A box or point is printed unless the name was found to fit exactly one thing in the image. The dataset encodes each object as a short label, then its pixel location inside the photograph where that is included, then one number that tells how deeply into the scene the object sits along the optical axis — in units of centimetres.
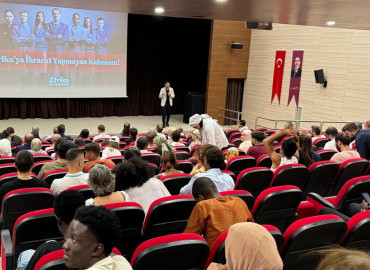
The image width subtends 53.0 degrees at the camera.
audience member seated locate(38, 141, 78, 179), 444
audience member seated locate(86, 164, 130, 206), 298
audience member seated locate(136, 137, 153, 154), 584
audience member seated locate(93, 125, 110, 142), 813
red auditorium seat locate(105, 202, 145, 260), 273
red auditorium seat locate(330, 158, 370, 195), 456
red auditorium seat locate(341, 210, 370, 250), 257
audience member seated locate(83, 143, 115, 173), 473
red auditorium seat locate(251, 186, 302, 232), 314
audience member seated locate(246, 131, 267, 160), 568
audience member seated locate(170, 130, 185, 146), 711
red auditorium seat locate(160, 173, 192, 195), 393
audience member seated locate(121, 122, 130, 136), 923
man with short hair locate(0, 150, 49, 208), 361
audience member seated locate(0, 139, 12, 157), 618
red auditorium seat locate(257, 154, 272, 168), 519
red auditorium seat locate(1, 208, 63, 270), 268
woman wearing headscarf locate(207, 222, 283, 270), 161
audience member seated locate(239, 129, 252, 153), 653
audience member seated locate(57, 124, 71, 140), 775
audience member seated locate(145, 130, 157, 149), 661
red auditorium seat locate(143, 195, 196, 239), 291
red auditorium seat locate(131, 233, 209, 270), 207
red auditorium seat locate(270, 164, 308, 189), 413
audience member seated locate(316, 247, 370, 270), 90
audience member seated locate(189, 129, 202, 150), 760
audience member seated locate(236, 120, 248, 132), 979
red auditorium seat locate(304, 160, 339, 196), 438
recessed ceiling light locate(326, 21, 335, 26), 744
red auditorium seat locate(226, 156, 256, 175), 493
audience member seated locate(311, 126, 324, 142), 782
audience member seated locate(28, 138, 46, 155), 579
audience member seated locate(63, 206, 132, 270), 175
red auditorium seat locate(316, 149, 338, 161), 572
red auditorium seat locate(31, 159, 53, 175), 485
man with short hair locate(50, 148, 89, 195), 369
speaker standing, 1343
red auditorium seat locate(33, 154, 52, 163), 545
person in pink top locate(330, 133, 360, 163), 511
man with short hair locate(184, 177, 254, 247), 258
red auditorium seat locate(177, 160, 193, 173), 508
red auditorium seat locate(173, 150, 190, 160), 608
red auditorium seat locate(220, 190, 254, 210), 312
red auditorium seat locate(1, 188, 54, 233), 317
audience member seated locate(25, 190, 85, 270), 229
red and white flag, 1302
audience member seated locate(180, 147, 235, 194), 356
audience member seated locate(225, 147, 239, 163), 549
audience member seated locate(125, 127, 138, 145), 779
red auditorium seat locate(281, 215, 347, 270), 241
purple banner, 1234
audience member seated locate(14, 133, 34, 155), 630
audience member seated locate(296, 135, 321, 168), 486
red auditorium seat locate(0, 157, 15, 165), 519
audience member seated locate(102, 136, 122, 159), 578
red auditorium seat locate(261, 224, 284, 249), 231
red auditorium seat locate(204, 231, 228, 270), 222
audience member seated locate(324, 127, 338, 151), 691
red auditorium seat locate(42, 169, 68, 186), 418
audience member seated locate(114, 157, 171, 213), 334
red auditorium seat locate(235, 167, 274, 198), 396
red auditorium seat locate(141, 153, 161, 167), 549
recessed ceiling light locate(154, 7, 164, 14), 632
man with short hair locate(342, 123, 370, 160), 554
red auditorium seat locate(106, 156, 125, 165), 534
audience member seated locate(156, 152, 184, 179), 438
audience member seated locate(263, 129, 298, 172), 460
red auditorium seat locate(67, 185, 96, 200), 342
